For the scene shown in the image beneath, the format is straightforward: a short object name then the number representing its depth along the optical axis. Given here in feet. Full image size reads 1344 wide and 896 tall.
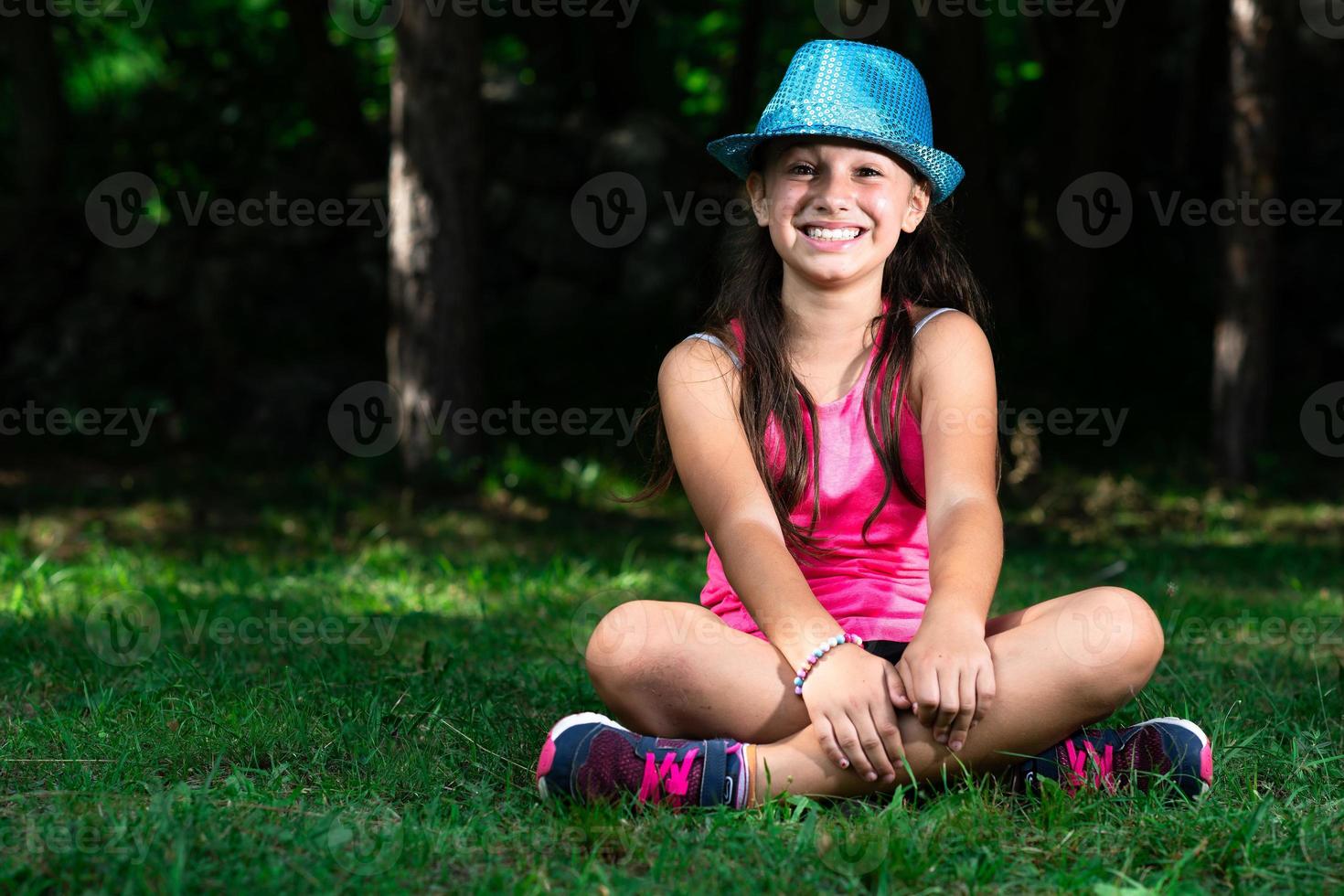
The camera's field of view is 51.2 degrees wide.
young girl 7.89
